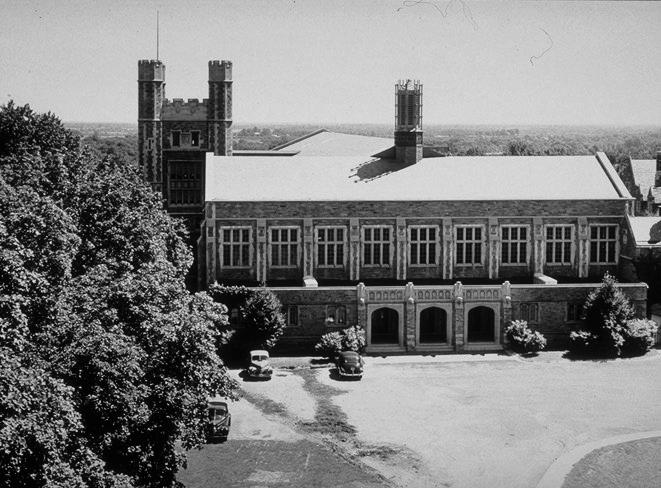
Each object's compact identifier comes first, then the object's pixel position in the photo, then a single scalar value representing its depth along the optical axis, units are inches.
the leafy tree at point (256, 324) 1963.6
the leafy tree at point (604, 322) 2004.2
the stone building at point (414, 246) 2071.9
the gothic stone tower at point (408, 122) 2406.5
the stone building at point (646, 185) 3307.1
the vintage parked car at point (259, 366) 1840.6
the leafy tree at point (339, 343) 1987.0
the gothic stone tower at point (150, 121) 2797.7
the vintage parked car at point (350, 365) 1845.5
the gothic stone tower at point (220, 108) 2827.3
